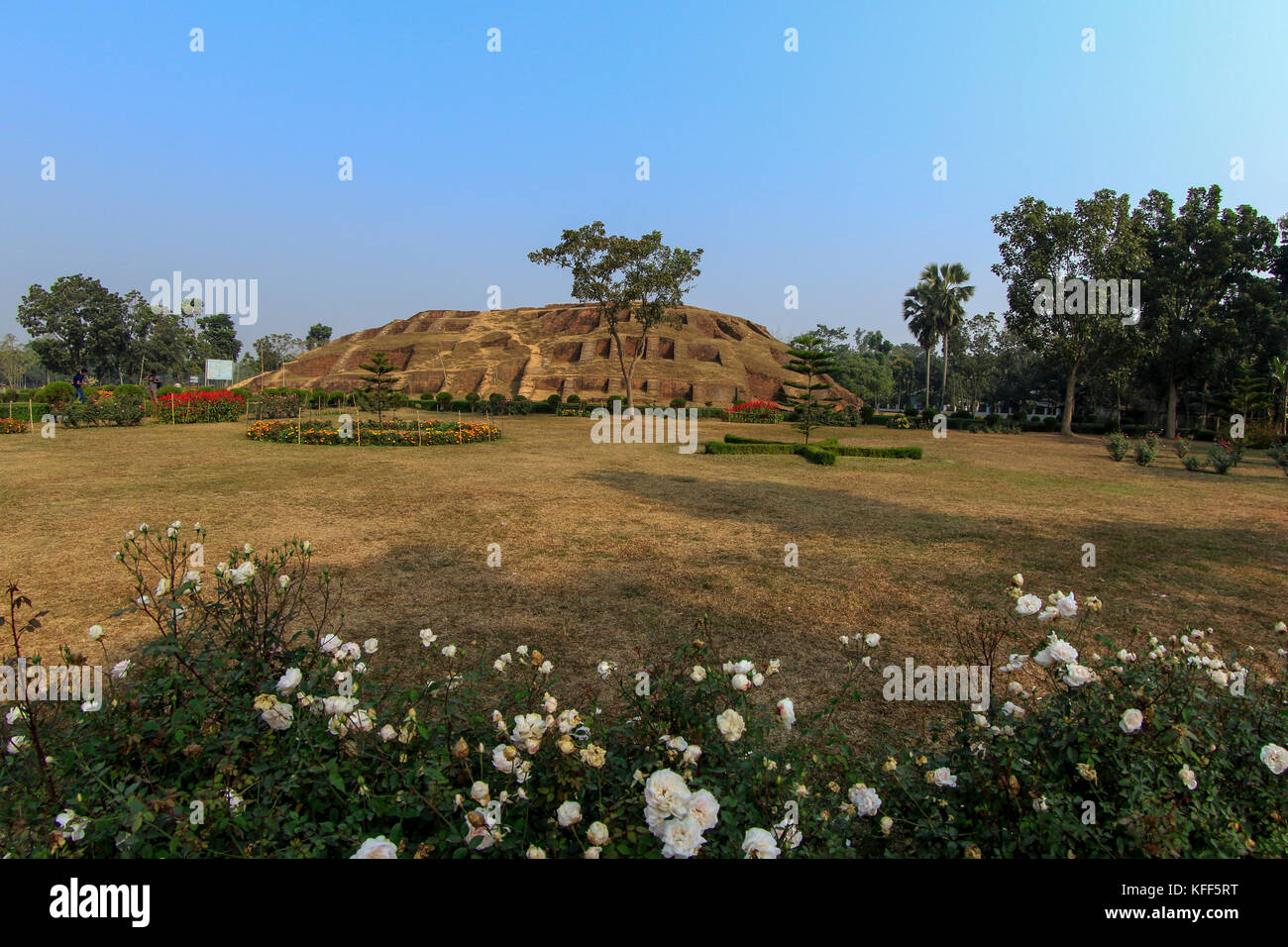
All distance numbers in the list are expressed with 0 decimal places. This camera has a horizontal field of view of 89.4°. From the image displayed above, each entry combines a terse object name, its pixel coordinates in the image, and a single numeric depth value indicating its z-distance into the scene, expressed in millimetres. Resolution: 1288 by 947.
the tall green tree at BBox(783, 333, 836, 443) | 18250
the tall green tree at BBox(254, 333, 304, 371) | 79025
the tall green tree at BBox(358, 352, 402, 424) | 21769
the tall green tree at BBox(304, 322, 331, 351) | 93125
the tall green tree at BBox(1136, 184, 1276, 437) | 25641
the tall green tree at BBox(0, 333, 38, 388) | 89188
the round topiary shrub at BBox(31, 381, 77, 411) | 21650
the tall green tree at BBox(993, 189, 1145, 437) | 24391
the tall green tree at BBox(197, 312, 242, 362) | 84250
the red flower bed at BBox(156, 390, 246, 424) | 22266
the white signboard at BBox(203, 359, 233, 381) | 52438
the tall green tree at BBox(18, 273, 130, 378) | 48656
